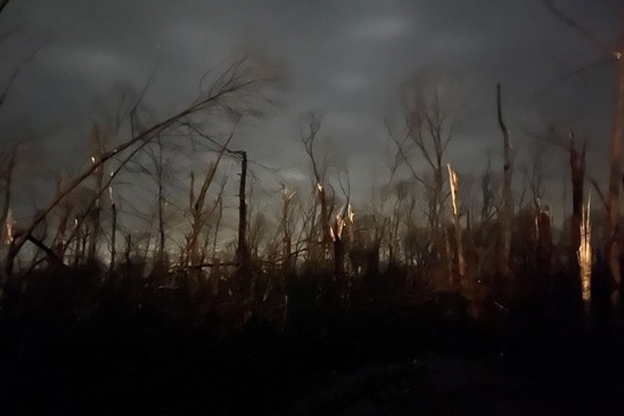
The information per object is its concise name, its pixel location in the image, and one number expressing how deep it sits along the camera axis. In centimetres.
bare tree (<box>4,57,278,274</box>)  1758
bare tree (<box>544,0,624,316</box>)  2281
